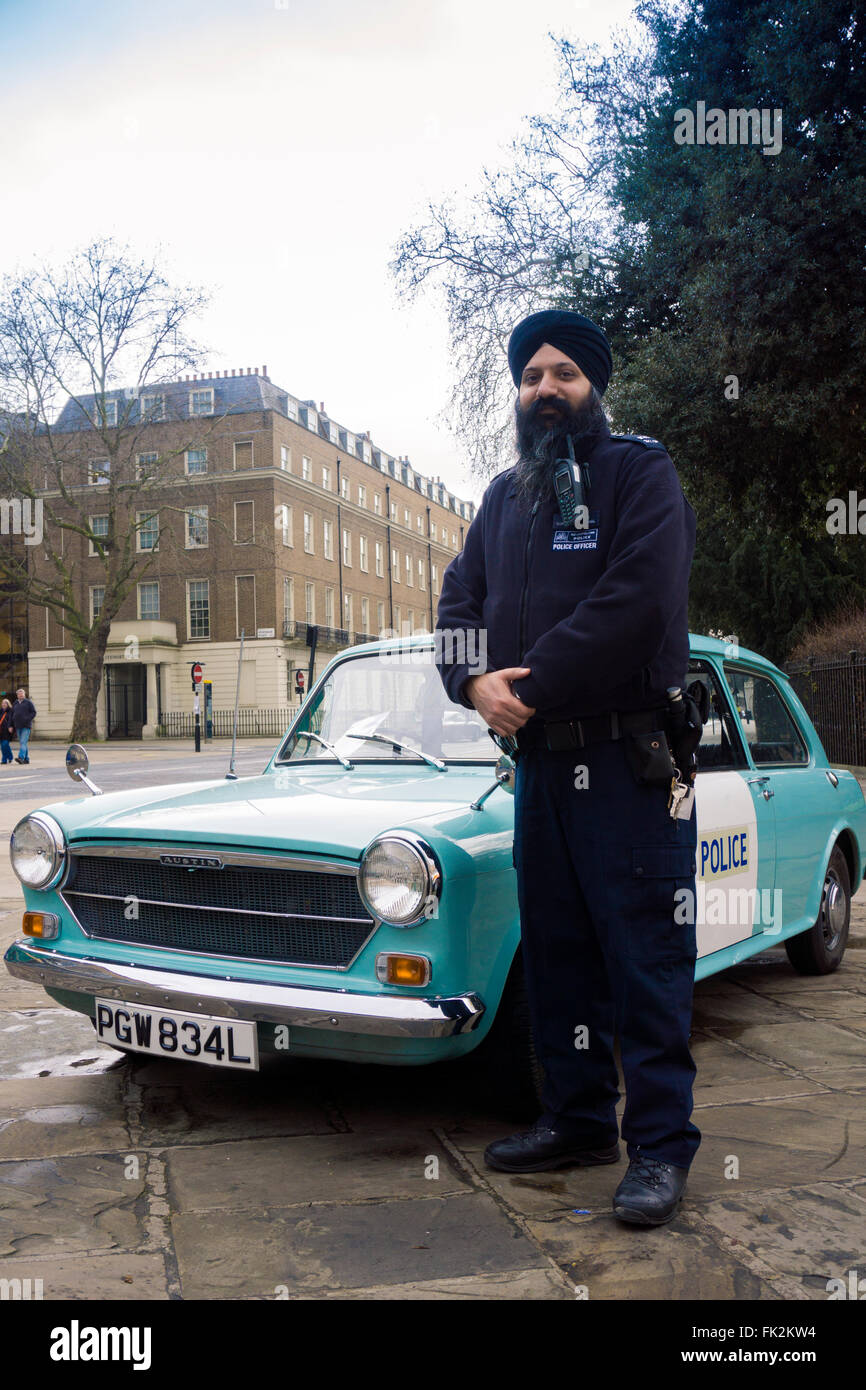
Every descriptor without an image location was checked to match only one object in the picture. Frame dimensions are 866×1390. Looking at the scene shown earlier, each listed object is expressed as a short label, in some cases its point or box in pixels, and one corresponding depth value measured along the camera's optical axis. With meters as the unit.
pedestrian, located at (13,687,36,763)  27.72
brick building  46.41
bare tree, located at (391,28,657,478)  18.50
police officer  2.82
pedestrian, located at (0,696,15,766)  27.33
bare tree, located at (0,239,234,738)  35.12
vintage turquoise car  3.11
